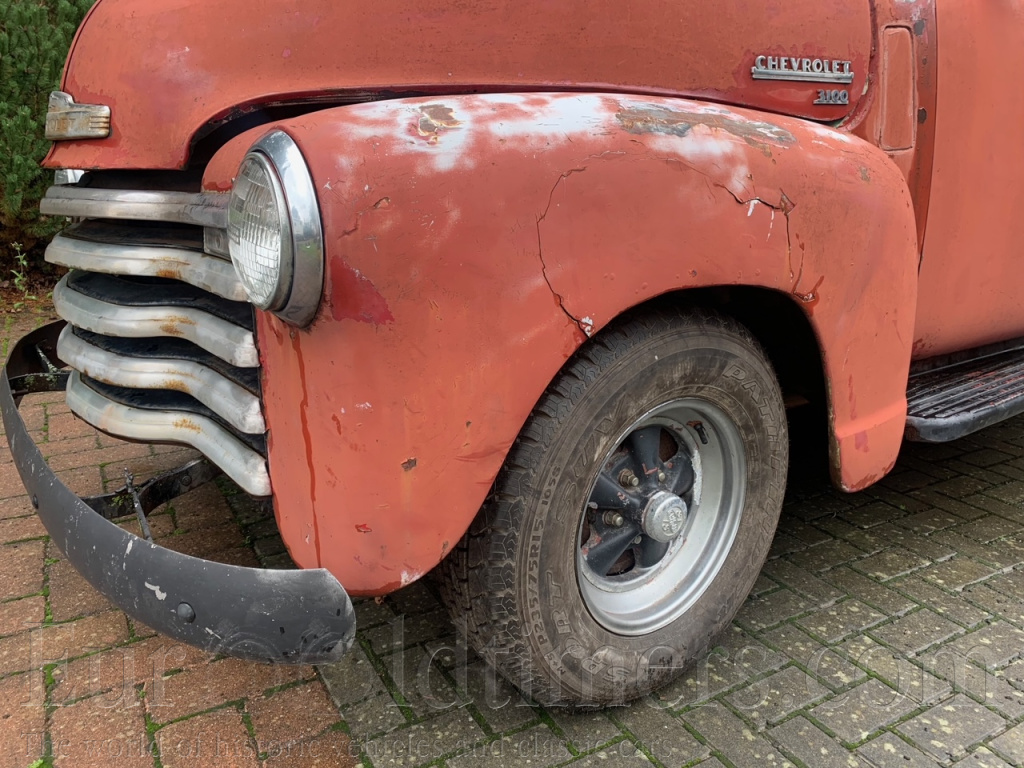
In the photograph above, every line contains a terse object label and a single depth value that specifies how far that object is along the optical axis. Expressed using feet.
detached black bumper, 4.76
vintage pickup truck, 4.68
